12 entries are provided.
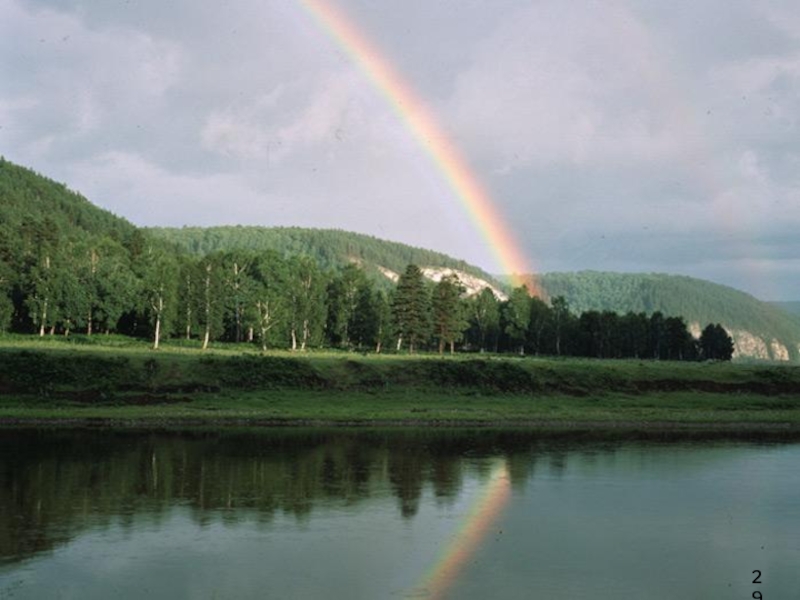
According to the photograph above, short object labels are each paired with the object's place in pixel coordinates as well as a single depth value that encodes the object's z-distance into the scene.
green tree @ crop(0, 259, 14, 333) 111.38
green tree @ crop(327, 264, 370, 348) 143.00
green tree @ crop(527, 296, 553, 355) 176.50
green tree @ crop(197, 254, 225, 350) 117.38
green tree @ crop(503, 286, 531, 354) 171.25
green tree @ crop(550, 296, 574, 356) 177.50
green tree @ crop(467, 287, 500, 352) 173.62
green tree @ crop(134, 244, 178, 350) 114.44
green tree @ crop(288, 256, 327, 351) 127.12
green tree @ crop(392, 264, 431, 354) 136.12
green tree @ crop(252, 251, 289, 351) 123.44
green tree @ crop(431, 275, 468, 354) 142.38
